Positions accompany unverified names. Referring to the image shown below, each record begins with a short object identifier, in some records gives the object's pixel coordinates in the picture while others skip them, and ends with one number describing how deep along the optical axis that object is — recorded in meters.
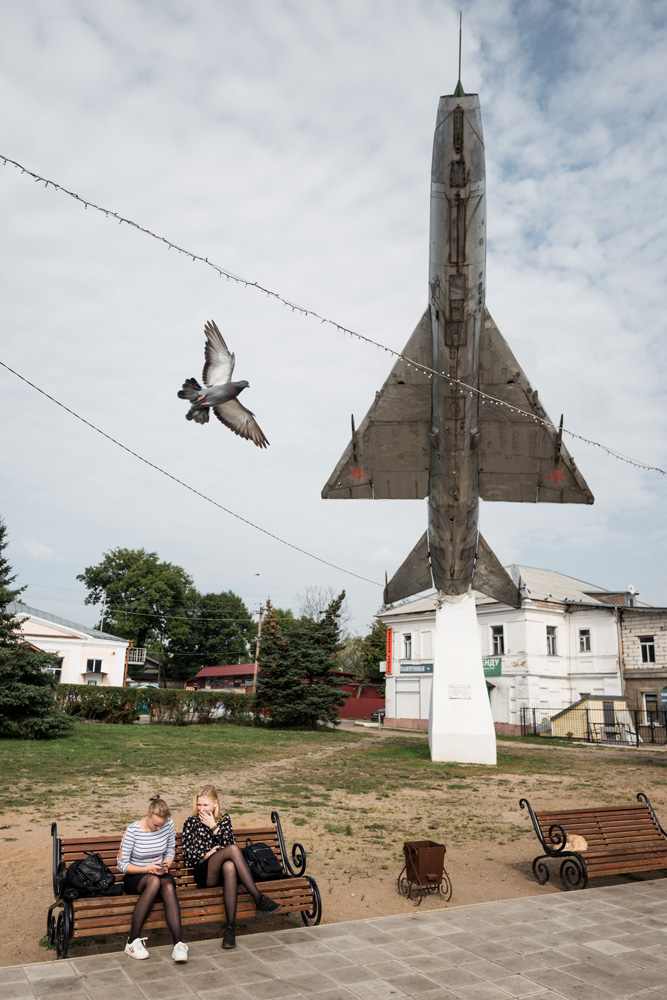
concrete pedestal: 19.38
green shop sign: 36.14
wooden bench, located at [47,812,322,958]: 5.12
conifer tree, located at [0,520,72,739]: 21.47
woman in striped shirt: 5.16
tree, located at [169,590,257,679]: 76.69
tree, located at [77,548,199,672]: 71.00
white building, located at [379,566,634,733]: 34.72
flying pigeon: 7.72
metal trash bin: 7.13
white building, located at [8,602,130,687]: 39.53
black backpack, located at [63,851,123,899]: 5.43
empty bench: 7.45
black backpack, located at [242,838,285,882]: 6.07
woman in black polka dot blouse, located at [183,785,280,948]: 5.63
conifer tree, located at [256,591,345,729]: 33.50
